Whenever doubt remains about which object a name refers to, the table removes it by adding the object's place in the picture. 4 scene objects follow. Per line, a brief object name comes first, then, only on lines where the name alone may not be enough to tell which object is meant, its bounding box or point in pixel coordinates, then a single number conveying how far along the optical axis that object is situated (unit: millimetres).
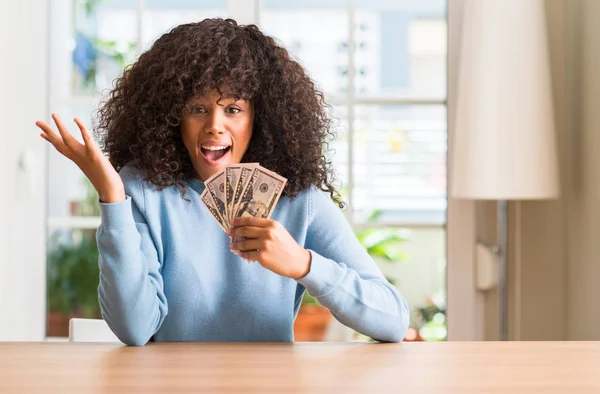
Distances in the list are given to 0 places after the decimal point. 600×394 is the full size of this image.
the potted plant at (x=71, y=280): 4051
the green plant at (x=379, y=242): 4441
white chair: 2199
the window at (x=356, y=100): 3639
